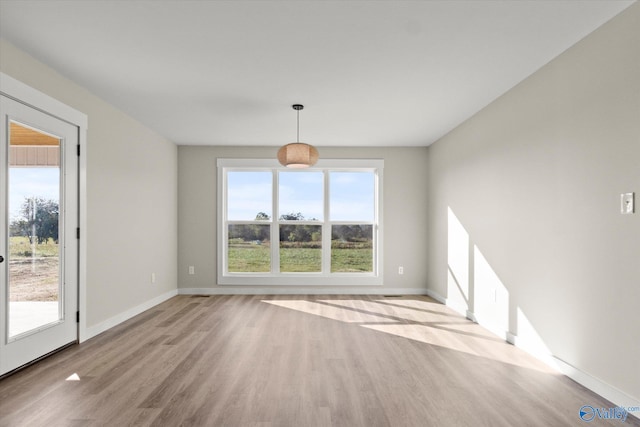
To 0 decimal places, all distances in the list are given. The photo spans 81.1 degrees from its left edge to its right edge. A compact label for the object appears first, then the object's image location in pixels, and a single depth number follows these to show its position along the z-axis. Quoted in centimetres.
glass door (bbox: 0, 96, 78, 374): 291
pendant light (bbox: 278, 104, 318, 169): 431
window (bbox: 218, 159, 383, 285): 661
